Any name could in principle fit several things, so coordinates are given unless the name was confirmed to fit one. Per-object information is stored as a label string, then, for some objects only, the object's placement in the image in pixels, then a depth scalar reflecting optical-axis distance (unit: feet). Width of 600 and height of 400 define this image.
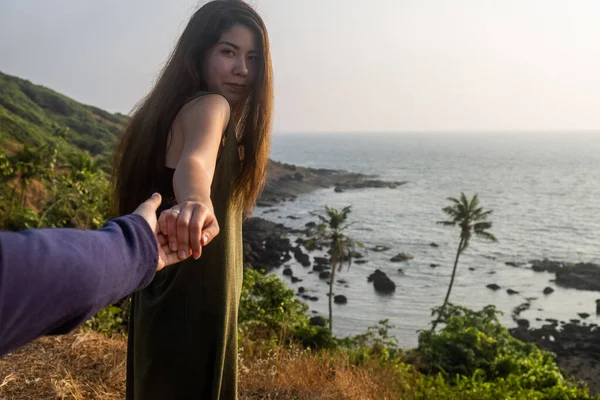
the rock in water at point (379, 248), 133.88
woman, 5.70
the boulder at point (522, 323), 89.44
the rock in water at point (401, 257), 125.39
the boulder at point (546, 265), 120.06
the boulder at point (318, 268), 116.37
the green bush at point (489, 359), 31.76
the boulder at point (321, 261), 119.79
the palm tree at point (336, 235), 85.25
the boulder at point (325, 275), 111.75
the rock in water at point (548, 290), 105.33
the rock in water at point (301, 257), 120.99
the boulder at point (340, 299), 99.04
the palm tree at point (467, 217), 91.40
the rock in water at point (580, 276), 109.91
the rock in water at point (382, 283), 105.70
